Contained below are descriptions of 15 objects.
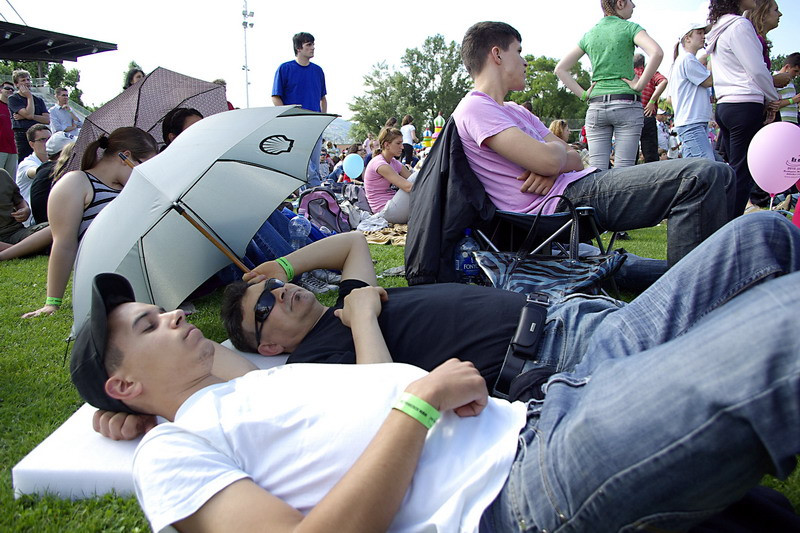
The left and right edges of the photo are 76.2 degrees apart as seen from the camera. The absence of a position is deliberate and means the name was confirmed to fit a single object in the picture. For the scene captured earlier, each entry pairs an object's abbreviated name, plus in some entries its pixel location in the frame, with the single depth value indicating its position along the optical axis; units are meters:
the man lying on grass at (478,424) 1.00
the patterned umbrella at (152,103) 5.02
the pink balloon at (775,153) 5.27
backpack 6.42
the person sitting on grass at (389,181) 7.22
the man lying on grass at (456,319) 1.64
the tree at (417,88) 62.06
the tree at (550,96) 56.12
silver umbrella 2.35
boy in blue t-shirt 7.36
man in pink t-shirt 2.89
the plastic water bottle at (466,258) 3.43
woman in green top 5.04
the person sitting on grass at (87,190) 3.63
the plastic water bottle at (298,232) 4.54
